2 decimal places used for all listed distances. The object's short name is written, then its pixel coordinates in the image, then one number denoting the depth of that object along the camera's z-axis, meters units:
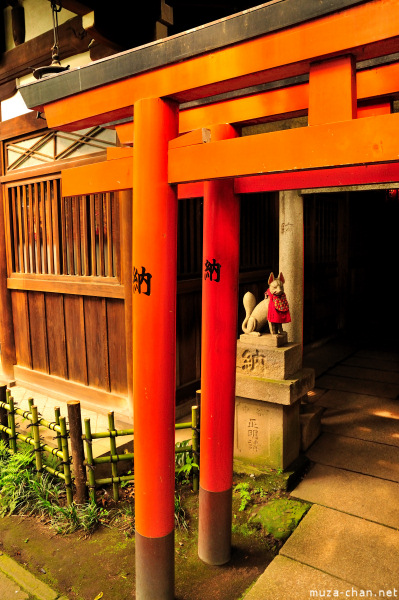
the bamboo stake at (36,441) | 4.35
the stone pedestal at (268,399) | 4.62
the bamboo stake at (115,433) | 4.16
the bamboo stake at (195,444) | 4.41
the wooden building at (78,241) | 5.33
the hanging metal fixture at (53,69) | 3.03
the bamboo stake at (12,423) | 4.76
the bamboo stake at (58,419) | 4.17
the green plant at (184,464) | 4.50
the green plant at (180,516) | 3.94
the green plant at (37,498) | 3.99
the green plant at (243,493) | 4.21
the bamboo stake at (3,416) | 5.02
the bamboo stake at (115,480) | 4.18
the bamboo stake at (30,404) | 4.44
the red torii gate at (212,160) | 1.95
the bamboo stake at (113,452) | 4.23
